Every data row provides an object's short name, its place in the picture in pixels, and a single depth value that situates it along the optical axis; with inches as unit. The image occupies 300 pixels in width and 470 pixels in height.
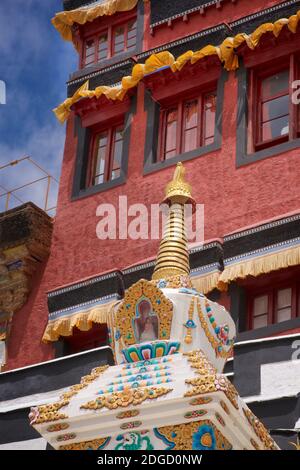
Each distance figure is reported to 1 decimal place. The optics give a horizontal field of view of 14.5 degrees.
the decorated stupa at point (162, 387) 389.7
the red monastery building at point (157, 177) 677.3
